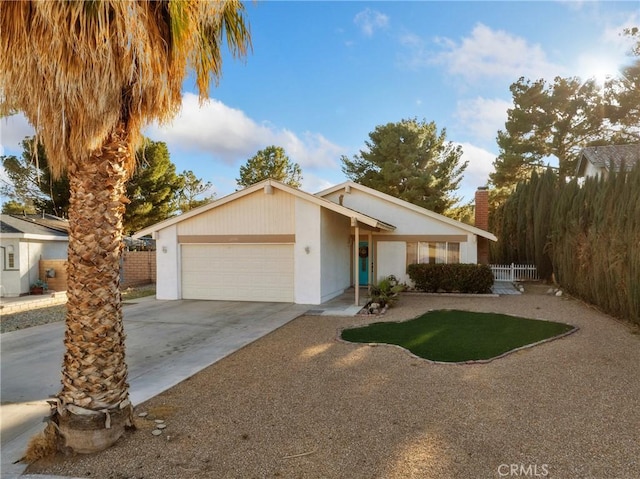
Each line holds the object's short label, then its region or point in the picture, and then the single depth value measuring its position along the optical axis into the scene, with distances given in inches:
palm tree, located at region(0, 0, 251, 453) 142.9
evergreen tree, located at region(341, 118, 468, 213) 1195.9
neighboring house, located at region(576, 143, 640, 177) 765.3
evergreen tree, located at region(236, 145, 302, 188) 1443.2
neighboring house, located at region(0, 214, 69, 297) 637.9
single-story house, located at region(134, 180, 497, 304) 525.0
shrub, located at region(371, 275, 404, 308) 494.6
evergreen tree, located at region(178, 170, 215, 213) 1542.8
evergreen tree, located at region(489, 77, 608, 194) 1053.8
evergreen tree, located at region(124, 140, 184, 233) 1077.8
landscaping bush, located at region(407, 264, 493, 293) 592.7
